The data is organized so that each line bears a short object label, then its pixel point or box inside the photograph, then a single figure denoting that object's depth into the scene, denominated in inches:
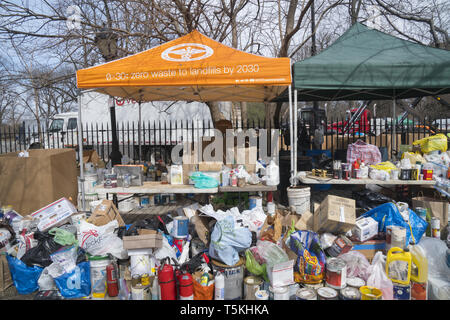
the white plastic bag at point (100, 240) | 135.0
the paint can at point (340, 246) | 131.0
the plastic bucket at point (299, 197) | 184.2
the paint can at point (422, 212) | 164.6
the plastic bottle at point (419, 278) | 112.0
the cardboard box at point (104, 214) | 156.4
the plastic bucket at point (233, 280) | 119.6
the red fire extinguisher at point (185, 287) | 112.0
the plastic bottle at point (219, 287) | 114.0
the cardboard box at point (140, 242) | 129.5
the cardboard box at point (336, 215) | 138.9
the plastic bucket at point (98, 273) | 127.1
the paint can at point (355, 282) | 114.3
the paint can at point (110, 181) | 186.6
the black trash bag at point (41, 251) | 137.3
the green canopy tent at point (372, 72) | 191.3
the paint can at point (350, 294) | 106.9
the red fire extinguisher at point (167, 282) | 112.8
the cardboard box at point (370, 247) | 143.2
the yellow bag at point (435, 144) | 223.1
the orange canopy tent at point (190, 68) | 176.7
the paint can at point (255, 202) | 187.0
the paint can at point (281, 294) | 109.8
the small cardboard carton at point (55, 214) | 160.2
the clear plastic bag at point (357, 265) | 122.7
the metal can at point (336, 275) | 115.0
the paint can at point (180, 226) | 153.3
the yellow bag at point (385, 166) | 199.6
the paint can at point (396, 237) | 131.6
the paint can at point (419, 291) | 111.7
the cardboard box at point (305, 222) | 156.6
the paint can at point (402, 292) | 109.3
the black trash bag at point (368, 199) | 201.8
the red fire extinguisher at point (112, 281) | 123.0
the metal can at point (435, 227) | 156.6
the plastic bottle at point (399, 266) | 111.7
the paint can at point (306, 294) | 109.9
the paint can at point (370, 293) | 105.3
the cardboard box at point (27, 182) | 213.6
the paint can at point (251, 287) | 117.5
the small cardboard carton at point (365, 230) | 141.6
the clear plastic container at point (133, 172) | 192.5
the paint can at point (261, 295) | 112.0
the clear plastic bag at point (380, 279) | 111.2
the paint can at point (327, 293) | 109.0
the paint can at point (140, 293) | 112.7
